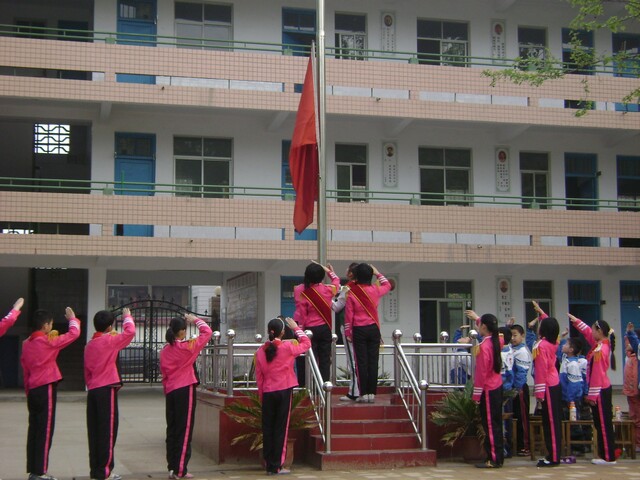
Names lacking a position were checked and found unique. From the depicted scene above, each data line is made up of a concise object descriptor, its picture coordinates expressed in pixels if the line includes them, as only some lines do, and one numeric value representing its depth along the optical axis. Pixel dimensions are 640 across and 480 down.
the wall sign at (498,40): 25.90
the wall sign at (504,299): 25.17
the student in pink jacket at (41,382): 9.53
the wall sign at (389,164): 24.80
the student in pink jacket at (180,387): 9.99
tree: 18.44
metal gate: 25.41
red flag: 13.08
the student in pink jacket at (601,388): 11.38
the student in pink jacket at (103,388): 9.59
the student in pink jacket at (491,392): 10.70
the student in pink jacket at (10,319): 9.54
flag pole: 12.25
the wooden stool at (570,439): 11.53
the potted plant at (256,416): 10.67
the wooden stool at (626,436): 11.95
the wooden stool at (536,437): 11.46
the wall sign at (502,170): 25.53
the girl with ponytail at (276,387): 10.20
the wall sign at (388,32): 25.25
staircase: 10.55
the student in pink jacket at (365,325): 11.41
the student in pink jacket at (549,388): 10.98
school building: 22.30
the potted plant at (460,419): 11.06
